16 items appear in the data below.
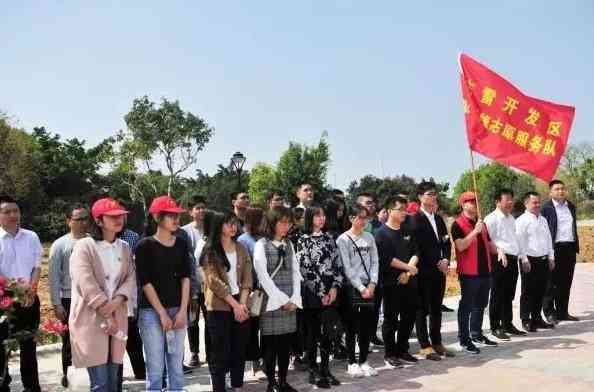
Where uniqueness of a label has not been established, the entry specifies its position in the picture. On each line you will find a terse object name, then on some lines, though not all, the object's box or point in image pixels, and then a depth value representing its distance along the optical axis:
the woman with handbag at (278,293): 4.86
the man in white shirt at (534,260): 7.56
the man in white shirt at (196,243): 5.82
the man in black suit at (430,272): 6.13
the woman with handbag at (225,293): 4.66
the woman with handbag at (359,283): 5.45
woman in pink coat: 3.88
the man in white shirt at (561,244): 8.07
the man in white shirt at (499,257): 7.17
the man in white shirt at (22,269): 4.89
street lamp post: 16.84
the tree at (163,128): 40.03
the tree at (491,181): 54.88
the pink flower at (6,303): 3.83
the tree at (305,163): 41.06
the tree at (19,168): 28.88
